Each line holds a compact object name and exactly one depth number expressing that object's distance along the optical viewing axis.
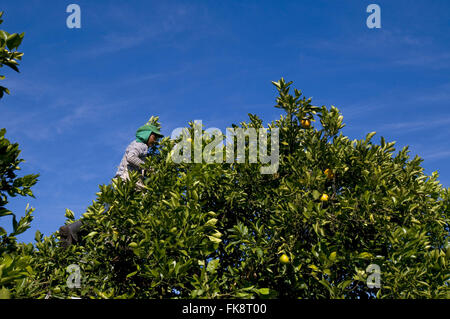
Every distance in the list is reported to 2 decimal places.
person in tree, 7.94
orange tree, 5.21
